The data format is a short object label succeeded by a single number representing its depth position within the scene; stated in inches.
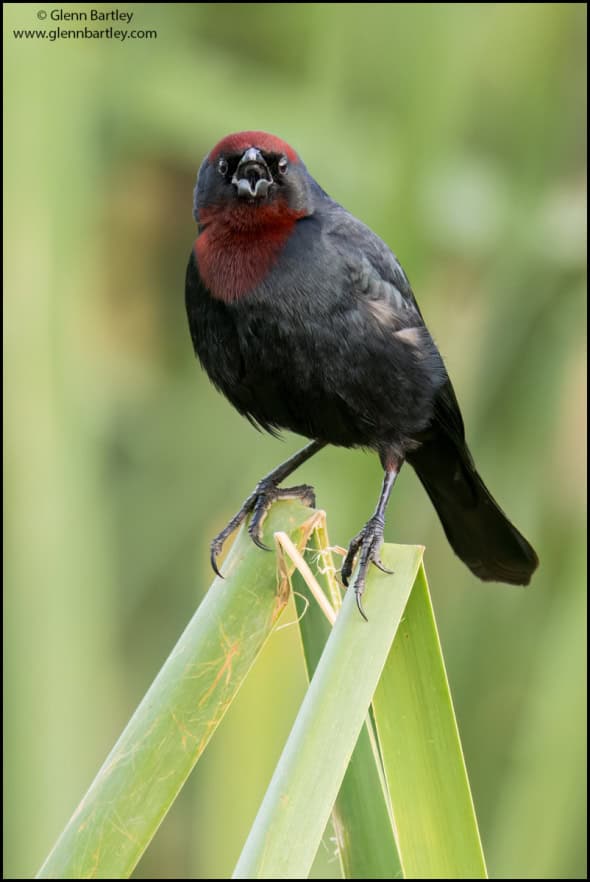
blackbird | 159.9
